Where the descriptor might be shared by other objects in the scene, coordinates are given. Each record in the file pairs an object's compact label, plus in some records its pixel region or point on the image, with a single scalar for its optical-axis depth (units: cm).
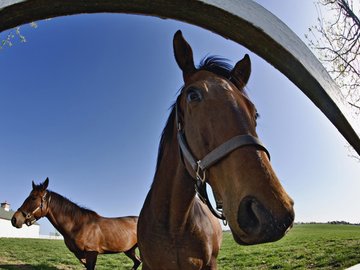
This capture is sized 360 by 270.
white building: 5134
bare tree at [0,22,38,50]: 572
